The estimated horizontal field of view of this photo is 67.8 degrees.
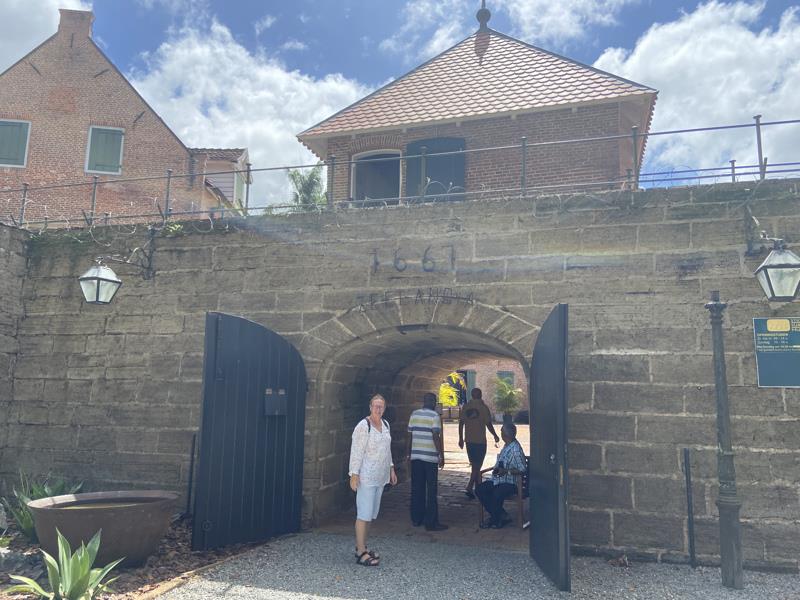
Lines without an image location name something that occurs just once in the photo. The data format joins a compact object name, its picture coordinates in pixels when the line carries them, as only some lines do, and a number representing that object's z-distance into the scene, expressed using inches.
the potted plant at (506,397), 1074.1
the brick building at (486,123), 470.0
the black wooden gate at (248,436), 242.1
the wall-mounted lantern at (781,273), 215.6
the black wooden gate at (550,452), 199.3
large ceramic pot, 214.4
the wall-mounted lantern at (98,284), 280.2
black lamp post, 210.8
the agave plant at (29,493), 257.6
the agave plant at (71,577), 185.6
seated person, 294.8
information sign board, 238.2
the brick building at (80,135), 739.4
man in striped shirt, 300.0
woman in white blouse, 234.5
